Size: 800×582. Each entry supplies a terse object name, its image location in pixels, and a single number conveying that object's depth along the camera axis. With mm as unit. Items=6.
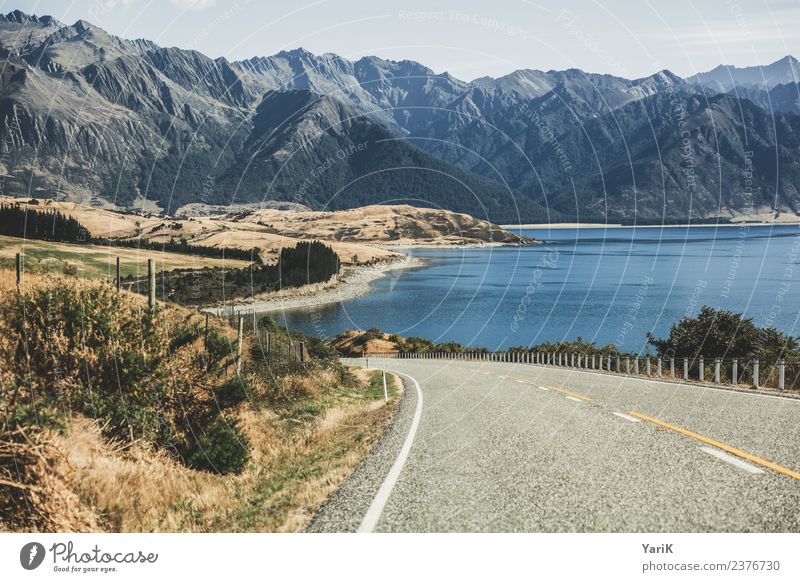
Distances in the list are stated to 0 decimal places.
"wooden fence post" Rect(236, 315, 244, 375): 19138
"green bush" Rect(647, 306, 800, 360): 35938
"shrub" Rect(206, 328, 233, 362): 16812
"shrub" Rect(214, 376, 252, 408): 15859
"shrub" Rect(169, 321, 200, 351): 13766
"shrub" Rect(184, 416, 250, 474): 11586
